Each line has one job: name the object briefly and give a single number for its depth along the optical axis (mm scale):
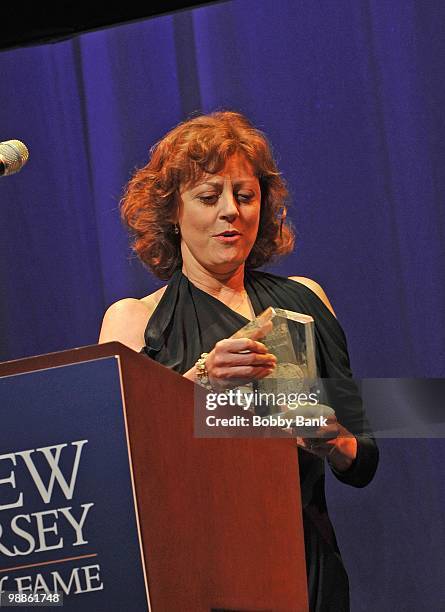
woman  4626
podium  4095
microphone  4294
